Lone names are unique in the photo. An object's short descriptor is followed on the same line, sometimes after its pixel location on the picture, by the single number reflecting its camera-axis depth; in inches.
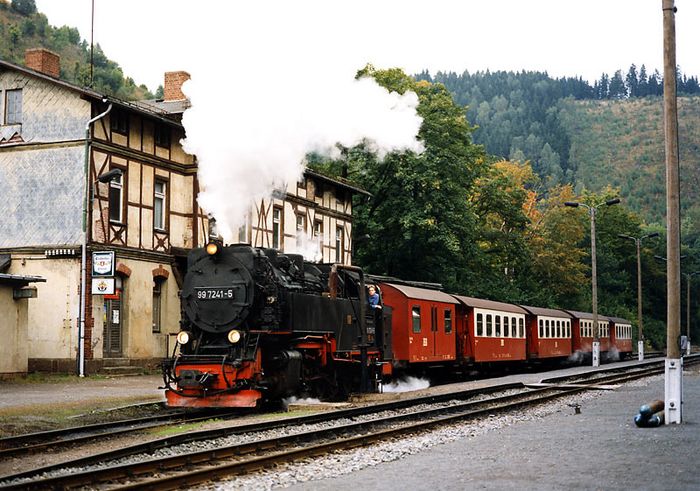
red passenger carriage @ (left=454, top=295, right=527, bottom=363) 1127.6
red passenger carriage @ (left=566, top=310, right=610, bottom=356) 1688.0
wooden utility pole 619.2
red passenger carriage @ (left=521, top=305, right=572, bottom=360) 1402.6
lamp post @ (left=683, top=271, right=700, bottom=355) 2490.9
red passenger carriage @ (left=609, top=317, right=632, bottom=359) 1946.4
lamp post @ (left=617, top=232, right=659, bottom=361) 1863.9
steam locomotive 642.2
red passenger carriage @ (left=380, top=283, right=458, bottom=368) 937.5
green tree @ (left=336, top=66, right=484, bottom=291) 1630.2
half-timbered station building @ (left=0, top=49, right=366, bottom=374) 1059.9
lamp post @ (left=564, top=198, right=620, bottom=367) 1501.0
